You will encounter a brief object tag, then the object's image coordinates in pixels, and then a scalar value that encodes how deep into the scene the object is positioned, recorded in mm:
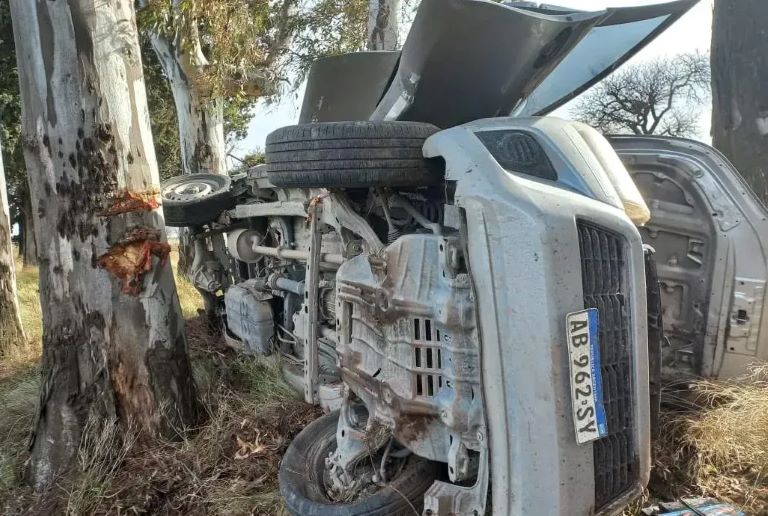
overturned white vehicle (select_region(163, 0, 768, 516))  1808
